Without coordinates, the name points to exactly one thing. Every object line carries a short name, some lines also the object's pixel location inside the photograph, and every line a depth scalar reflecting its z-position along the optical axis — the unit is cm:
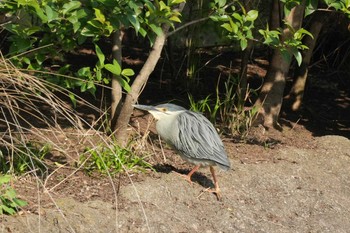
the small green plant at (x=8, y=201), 927
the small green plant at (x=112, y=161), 1120
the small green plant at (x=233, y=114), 1405
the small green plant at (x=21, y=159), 1070
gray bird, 1122
